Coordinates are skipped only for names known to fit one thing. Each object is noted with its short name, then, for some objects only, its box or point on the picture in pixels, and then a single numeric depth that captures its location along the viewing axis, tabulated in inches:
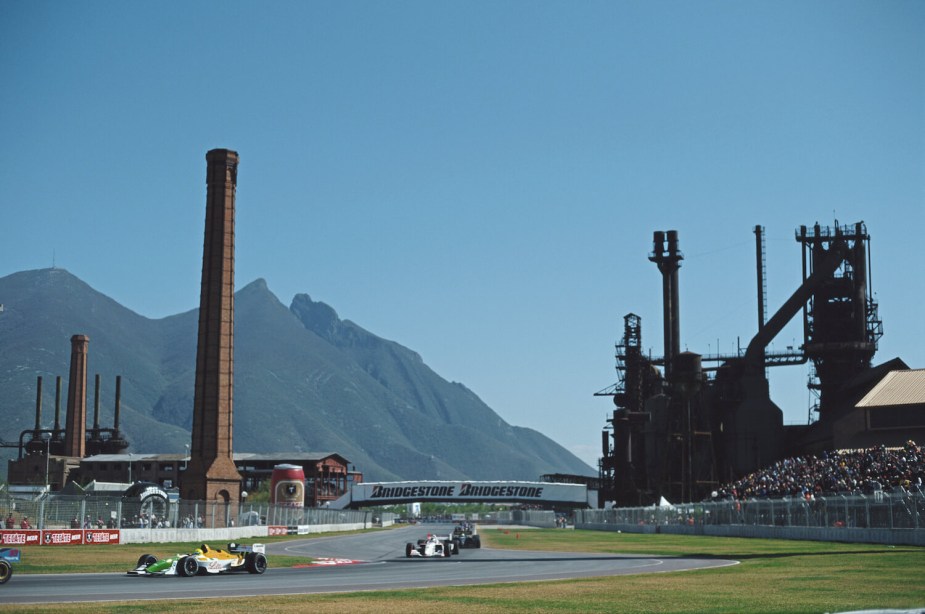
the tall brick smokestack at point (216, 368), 3449.8
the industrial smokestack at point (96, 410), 6407.5
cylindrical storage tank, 4306.1
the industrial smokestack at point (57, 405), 6417.3
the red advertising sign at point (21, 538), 1891.0
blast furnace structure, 3735.2
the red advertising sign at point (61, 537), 1974.7
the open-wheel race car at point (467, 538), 2160.4
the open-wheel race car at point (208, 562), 1221.7
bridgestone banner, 5659.5
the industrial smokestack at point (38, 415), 6186.0
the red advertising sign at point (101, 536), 2056.8
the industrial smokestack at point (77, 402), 5792.3
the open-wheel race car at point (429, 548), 1723.7
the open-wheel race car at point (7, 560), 1068.5
